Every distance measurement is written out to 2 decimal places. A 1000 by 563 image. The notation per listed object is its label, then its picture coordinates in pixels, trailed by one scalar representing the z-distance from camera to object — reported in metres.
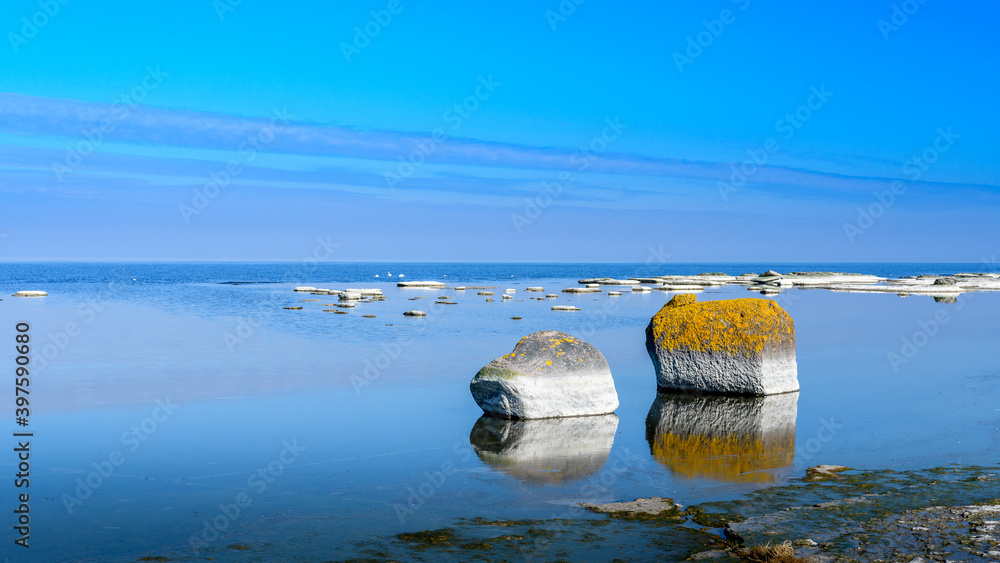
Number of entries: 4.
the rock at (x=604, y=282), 106.62
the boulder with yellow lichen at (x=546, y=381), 17.92
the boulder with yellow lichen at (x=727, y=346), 20.41
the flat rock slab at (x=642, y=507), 11.09
